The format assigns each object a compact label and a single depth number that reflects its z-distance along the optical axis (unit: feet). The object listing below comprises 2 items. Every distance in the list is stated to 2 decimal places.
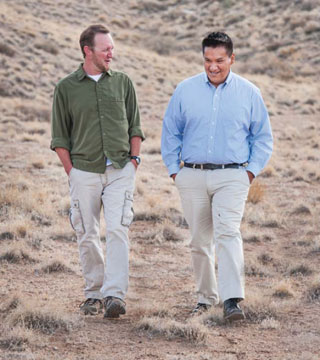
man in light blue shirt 35.06
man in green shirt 36.06
